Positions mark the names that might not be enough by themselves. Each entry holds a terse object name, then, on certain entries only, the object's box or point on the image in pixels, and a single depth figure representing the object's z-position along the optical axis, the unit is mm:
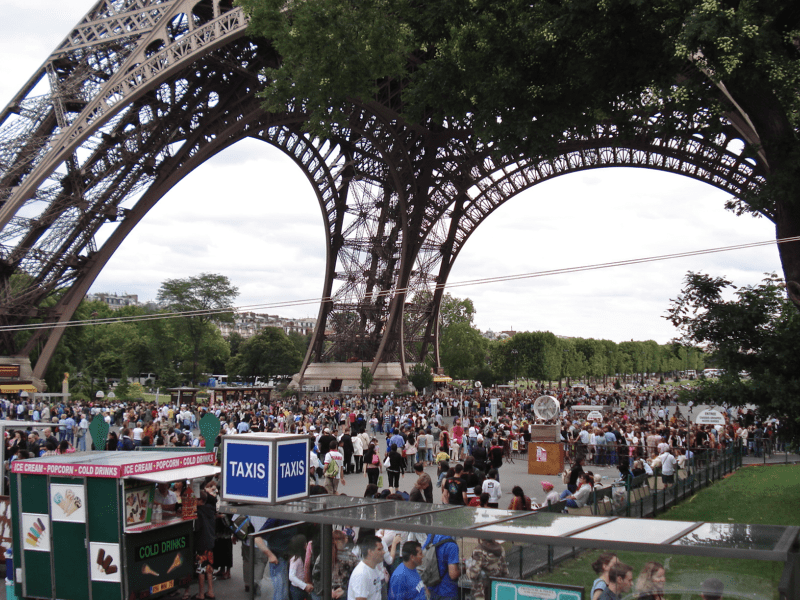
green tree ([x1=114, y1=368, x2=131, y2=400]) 50469
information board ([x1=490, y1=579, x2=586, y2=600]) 5023
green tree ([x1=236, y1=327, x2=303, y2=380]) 98875
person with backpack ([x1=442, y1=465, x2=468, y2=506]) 11648
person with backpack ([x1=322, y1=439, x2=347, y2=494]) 14930
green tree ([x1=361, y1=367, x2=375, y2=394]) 48131
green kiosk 8570
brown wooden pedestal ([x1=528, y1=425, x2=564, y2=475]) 21719
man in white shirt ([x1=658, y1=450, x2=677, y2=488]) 16934
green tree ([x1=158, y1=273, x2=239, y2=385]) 69000
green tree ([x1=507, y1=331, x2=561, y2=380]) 84812
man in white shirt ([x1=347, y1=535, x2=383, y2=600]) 5848
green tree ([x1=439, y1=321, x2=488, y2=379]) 83062
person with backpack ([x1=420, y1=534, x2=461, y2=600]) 5732
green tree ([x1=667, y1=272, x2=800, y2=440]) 11289
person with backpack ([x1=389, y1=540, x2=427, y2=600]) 5770
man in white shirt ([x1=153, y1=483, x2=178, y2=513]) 9391
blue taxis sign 6594
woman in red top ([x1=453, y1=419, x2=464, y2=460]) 22859
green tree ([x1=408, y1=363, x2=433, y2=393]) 49875
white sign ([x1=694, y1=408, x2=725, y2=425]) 22516
